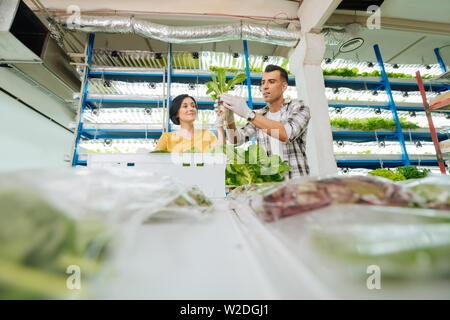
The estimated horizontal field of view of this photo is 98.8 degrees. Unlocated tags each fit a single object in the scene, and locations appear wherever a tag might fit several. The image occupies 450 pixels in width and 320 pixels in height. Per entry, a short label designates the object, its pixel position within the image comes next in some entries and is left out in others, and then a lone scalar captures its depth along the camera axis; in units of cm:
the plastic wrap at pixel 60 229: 13
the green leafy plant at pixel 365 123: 282
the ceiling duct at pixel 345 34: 246
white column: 223
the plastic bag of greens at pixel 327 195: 22
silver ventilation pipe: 226
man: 102
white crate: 58
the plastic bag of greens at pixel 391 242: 15
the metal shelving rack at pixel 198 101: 246
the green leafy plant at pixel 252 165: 62
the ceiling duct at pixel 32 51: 185
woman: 140
